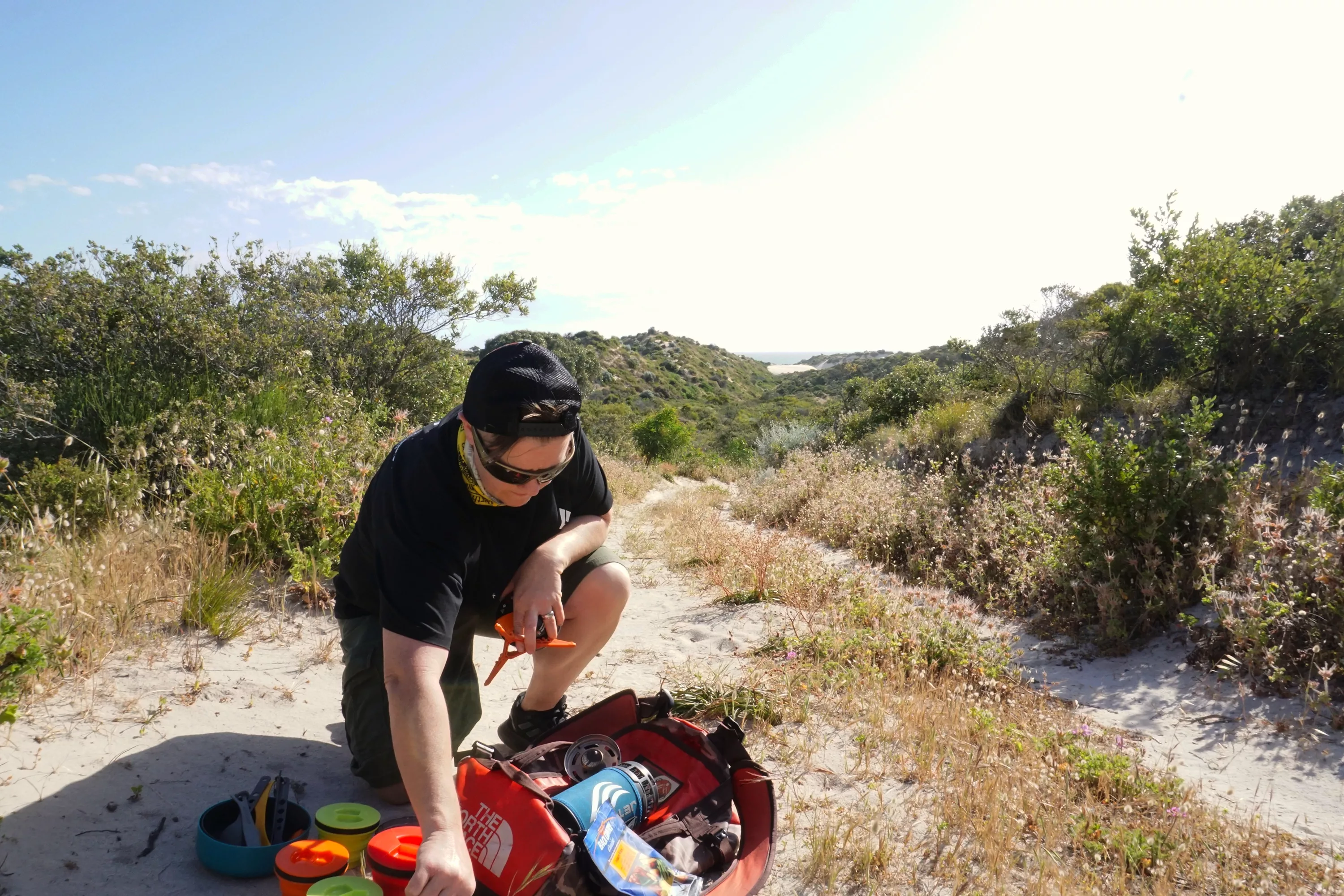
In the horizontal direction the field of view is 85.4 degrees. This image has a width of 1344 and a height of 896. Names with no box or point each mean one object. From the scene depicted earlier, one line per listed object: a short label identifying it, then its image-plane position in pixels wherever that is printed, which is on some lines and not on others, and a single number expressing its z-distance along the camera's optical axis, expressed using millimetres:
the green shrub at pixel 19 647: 2203
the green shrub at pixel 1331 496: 3666
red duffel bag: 1786
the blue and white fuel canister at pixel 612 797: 1899
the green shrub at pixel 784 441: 14422
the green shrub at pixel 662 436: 20266
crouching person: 1599
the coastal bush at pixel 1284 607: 3344
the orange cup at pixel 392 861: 1754
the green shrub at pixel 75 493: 4164
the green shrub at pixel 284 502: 4062
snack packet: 1812
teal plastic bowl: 2002
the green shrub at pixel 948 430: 8844
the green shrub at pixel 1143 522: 4223
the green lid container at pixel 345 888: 1684
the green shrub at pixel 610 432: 18453
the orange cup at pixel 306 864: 1826
